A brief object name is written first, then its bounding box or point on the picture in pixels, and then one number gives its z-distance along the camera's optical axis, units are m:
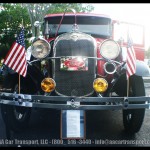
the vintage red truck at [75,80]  3.48
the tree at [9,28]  10.73
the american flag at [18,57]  3.82
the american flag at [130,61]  3.60
